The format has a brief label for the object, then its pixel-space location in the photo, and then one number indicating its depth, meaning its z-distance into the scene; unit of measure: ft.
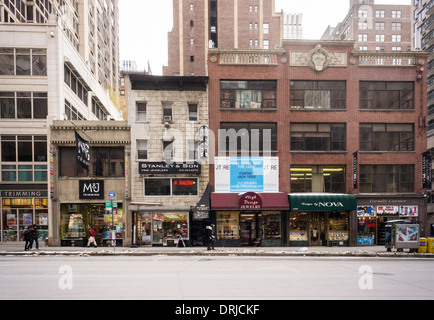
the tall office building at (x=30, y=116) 87.40
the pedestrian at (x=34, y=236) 74.91
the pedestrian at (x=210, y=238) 74.53
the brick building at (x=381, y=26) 272.72
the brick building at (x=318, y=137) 88.58
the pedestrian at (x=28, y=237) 74.05
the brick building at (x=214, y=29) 212.84
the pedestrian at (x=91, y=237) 81.30
